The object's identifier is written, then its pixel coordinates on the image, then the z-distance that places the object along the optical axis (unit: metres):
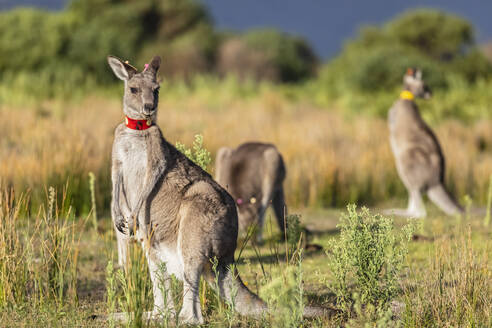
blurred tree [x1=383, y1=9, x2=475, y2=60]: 52.00
